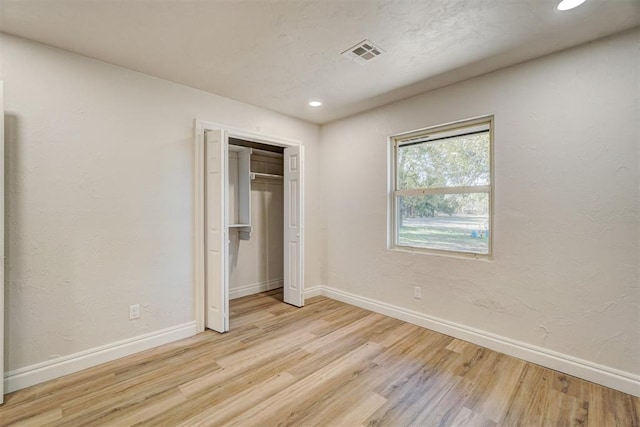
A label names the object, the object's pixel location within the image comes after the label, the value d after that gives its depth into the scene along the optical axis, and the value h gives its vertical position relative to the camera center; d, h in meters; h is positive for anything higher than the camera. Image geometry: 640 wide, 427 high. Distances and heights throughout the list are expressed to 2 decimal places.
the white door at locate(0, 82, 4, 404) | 1.93 -0.17
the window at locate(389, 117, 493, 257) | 2.84 +0.24
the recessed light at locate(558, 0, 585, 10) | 1.75 +1.25
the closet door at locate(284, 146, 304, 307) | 3.76 -0.18
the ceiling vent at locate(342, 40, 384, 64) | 2.21 +1.25
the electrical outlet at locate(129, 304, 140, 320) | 2.60 -0.89
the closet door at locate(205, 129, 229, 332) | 2.96 -0.18
